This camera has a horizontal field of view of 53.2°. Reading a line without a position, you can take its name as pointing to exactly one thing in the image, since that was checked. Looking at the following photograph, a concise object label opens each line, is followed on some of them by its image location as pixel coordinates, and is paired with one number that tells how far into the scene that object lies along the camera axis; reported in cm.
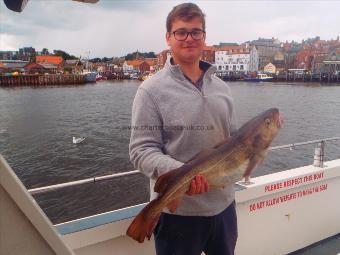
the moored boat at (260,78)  9744
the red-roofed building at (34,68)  10088
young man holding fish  201
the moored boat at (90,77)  9924
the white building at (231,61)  11300
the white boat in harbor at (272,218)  250
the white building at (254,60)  11466
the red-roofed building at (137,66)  13575
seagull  1934
